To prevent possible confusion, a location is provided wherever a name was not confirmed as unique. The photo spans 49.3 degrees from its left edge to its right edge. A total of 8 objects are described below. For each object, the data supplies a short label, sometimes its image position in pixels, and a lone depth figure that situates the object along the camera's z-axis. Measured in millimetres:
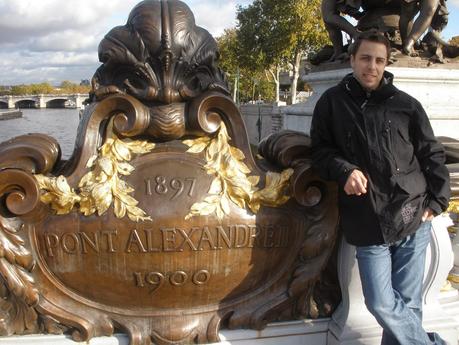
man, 2168
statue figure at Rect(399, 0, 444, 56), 6184
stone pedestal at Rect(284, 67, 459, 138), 6043
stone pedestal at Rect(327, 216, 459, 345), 2674
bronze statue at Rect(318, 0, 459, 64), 6278
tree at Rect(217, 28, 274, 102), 32406
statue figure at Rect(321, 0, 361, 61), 6711
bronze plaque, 2375
